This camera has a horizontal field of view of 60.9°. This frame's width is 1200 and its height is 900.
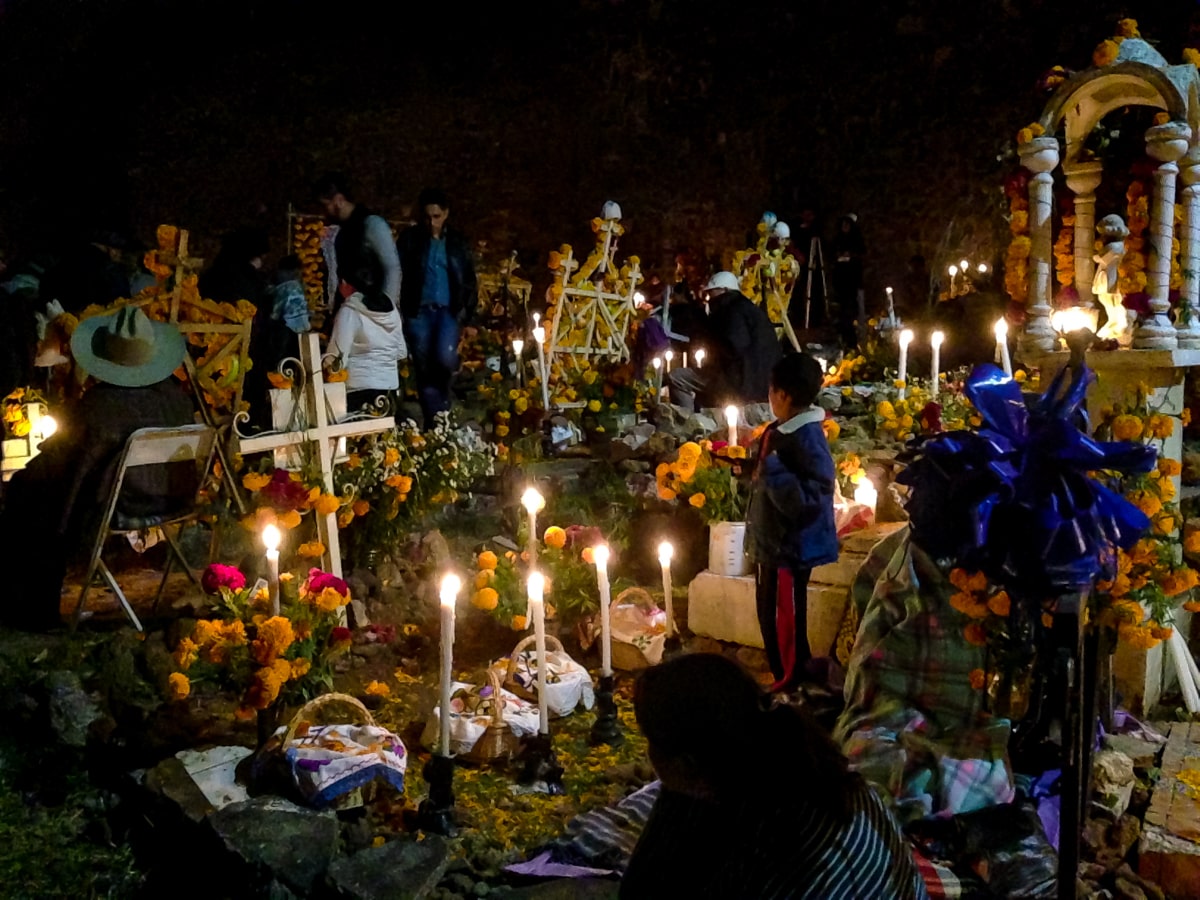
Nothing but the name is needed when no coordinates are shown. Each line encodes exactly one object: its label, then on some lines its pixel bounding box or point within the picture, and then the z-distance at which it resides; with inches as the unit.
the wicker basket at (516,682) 159.0
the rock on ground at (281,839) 108.0
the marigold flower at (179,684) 132.0
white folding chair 165.2
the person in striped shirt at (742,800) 61.9
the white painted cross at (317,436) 182.1
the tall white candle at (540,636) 132.0
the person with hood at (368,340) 234.7
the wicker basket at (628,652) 177.5
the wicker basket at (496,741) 143.8
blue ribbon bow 95.7
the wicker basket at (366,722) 124.9
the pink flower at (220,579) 142.1
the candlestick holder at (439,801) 124.5
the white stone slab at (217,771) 125.6
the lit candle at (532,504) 162.4
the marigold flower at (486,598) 163.3
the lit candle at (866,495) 199.6
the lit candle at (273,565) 139.8
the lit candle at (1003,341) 201.9
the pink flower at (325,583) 143.6
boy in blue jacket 158.7
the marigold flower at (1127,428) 120.9
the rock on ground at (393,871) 106.8
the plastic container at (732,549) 191.5
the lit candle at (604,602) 145.6
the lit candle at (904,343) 244.9
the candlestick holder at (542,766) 138.8
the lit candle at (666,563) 171.2
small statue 157.2
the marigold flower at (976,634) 113.1
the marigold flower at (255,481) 166.1
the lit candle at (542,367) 299.7
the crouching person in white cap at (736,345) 279.9
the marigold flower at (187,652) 129.7
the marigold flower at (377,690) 161.9
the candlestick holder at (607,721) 150.9
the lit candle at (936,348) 240.2
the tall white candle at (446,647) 123.6
